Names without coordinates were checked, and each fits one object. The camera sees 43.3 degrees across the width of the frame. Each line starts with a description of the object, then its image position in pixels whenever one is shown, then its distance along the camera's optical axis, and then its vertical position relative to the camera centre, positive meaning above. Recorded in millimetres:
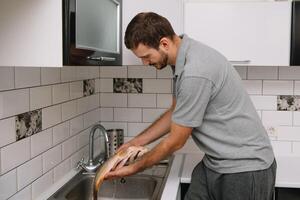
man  1379 -149
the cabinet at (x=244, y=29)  1869 +252
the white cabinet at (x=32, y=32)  1022 +123
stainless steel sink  1902 -563
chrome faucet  1902 -424
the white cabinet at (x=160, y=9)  1898 +348
